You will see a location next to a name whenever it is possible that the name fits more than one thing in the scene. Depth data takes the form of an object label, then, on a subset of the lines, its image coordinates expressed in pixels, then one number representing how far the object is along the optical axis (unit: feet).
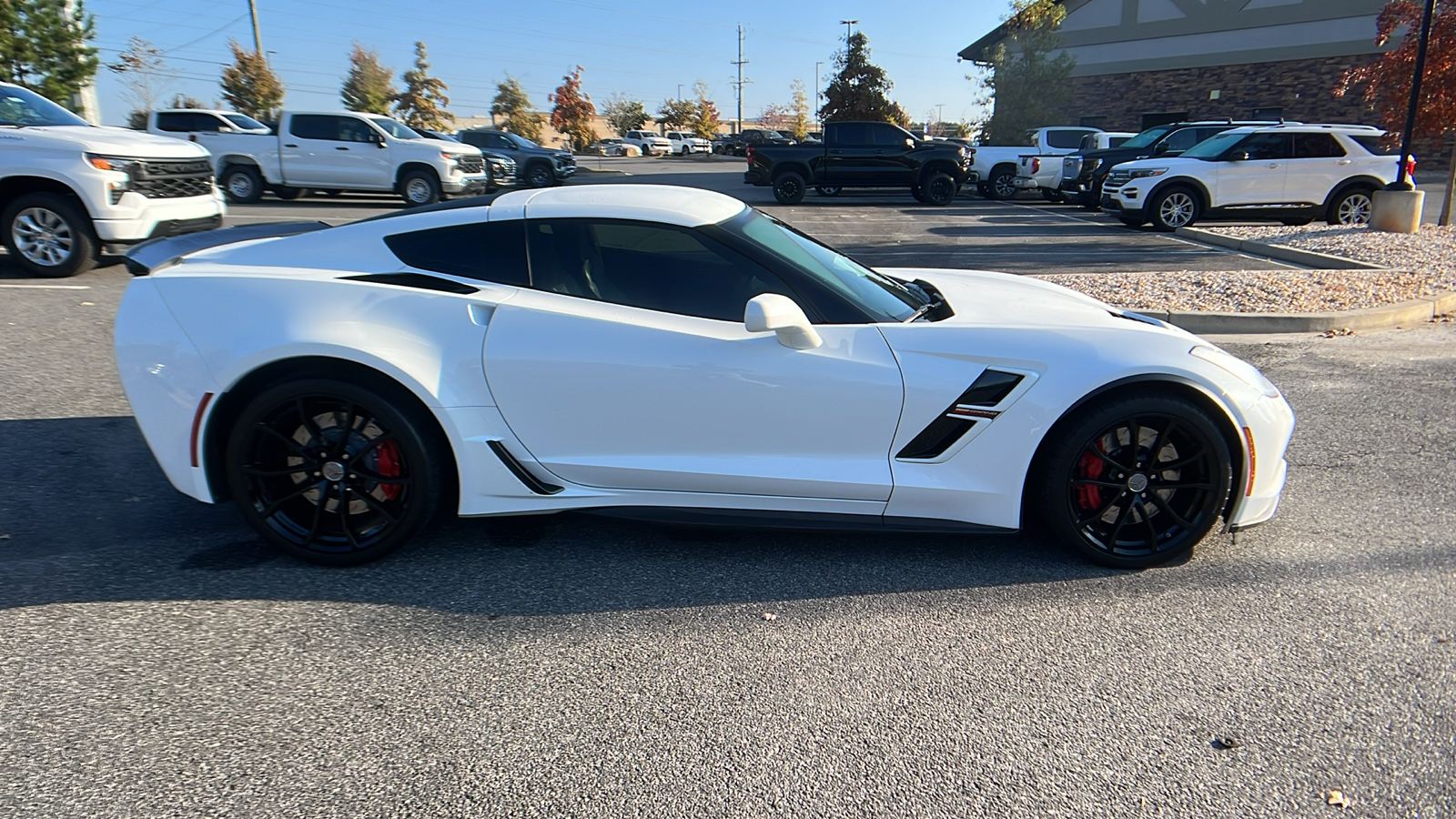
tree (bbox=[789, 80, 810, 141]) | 217.03
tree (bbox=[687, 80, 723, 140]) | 247.29
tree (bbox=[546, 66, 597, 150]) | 198.59
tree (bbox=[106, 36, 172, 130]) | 112.88
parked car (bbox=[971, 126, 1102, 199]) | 72.18
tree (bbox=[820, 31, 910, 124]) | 122.83
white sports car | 10.66
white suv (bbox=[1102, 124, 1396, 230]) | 47.39
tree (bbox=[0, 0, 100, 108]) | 53.78
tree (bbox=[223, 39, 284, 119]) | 126.62
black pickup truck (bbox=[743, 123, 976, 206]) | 68.44
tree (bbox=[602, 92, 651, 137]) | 234.79
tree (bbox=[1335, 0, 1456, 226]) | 41.91
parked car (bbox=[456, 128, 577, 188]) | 79.30
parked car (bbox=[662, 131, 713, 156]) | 187.62
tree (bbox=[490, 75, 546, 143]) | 191.21
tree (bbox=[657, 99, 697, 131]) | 250.57
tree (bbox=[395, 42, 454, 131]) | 172.35
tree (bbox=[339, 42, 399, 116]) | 159.33
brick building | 99.66
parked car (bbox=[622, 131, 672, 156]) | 183.83
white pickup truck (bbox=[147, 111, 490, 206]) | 56.49
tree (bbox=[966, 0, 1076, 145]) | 110.83
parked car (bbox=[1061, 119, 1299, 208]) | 58.90
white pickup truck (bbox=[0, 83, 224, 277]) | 27.53
